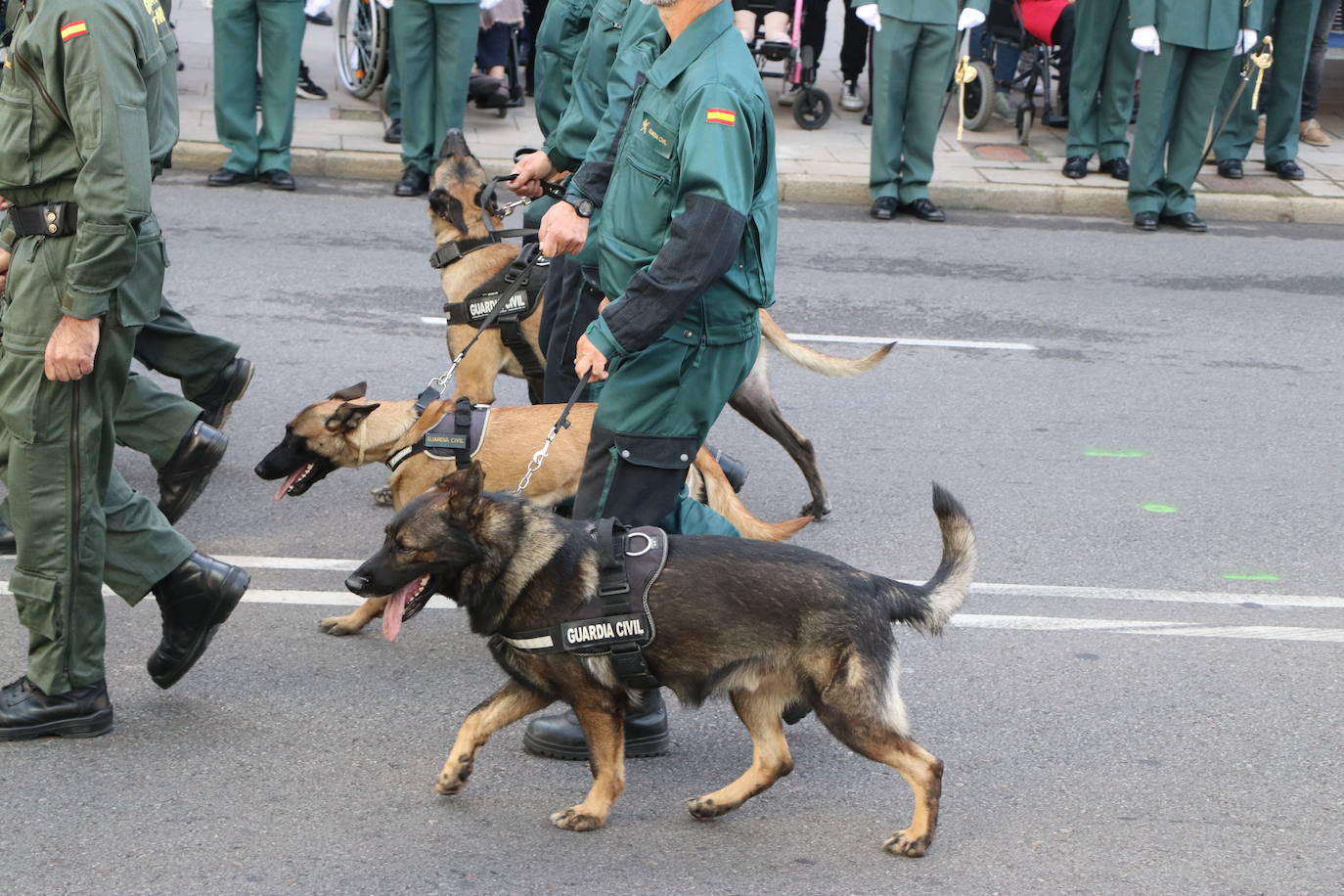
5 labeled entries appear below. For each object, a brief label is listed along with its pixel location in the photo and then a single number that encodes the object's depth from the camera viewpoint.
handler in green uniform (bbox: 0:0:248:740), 7.54
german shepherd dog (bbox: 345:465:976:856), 7.64
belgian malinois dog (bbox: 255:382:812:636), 10.08
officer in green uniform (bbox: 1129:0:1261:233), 21.58
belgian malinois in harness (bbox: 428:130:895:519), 12.30
